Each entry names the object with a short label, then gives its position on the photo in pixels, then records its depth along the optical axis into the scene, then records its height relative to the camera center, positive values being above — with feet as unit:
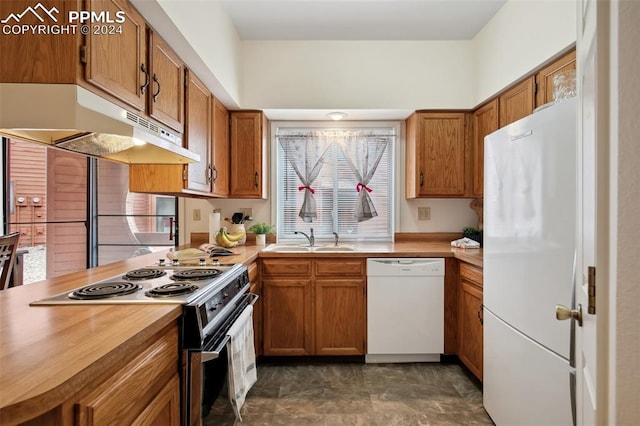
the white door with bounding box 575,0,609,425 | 1.98 +0.13
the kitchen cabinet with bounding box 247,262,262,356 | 8.27 -2.54
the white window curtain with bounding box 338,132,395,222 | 10.71 +1.71
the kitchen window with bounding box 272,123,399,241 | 10.74 +0.96
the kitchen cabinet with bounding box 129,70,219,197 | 6.86 +0.85
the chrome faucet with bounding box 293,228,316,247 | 10.18 -0.83
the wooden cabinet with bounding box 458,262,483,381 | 7.25 -2.45
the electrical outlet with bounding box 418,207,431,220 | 10.69 -0.06
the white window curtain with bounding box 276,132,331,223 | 10.74 +1.77
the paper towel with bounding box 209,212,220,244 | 9.41 -0.41
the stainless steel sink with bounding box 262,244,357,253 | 8.98 -1.08
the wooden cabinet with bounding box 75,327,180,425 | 2.47 -1.57
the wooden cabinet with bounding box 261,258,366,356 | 8.67 -2.32
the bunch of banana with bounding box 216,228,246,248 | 9.04 -0.78
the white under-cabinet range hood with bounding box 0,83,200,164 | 3.69 +1.06
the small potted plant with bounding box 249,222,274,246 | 9.98 -0.64
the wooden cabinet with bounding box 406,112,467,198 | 9.63 +1.66
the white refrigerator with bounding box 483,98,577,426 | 4.09 -0.74
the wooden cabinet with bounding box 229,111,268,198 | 9.69 +1.65
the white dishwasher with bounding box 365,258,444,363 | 8.57 -2.42
